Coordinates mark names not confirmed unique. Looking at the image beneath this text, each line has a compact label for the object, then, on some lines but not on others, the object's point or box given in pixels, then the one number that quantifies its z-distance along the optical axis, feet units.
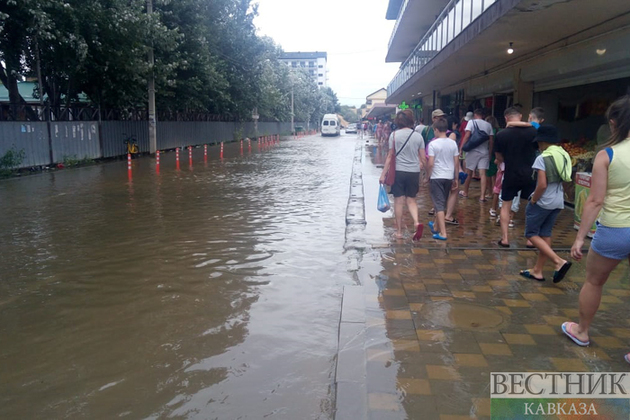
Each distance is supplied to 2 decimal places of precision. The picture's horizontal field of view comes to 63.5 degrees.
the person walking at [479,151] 29.19
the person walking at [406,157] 23.31
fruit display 30.94
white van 200.13
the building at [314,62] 573.74
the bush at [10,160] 50.65
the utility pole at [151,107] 67.93
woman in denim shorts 11.43
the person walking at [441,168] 23.72
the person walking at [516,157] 21.17
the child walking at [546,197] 17.21
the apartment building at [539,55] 26.96
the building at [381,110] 159.75
